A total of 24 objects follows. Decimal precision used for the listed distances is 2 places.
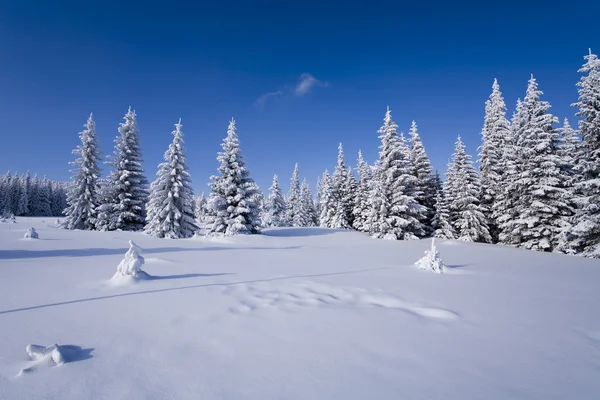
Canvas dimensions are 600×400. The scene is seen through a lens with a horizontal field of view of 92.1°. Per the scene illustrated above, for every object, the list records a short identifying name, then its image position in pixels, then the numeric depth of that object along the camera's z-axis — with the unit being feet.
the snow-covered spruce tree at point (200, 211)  314.14
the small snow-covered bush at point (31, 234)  44.31
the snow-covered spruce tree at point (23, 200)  240.94
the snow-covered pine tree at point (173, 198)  78.38
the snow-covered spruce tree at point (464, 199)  89.81
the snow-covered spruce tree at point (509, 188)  78.07
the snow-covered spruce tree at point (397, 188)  88.28
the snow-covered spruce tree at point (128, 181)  82.25
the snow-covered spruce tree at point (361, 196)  132.87
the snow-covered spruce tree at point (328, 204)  153.17
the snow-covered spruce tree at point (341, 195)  146.72
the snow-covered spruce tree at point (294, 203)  187.42
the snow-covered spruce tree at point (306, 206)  188.34
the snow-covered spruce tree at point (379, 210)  89.61
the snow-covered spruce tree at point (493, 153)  92.79
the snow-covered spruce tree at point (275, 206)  176.14
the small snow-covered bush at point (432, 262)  31.53
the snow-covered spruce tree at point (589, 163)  53.36
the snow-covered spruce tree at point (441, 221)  95.86
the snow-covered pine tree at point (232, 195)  82.94
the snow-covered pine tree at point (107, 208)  80.23
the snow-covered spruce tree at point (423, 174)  103.60
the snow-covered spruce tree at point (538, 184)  67.97
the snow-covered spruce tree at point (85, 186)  87.61
